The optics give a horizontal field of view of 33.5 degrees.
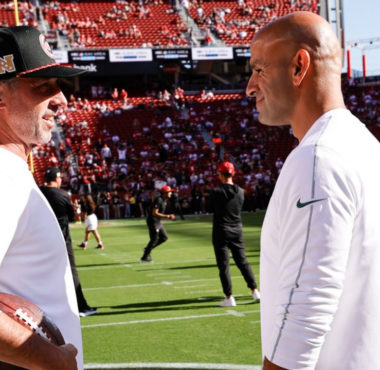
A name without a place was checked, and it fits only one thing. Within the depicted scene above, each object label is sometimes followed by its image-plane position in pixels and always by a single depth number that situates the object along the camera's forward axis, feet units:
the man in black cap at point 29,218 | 6.23
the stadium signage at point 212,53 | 138.10
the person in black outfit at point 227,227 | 28.45
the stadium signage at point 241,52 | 141.28
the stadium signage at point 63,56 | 126.93
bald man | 5.77
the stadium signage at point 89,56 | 128.77
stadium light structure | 155.02
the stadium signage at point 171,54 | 135.64
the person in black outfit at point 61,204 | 26.00
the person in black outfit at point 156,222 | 44.39
